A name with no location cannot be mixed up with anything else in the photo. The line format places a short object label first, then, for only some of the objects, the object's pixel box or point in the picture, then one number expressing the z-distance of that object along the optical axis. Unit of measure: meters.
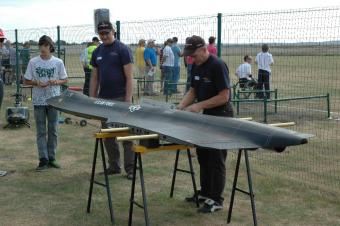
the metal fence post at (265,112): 11.94
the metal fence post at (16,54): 17.47
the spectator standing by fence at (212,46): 13.11
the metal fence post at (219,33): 8.62
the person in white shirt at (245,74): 15.82
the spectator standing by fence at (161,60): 18.89
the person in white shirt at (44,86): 7.58
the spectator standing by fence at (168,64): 18.39
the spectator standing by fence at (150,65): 18.64
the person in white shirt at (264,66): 16.01
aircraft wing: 4.41
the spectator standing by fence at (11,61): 19.89
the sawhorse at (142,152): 4.71
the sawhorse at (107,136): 5.27
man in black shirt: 5.43
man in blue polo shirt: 6.96
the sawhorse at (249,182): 5.23
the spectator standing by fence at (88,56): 14.86
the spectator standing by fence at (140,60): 18.67
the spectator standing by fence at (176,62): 18.60
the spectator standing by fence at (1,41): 7.43
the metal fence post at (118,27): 11.87
